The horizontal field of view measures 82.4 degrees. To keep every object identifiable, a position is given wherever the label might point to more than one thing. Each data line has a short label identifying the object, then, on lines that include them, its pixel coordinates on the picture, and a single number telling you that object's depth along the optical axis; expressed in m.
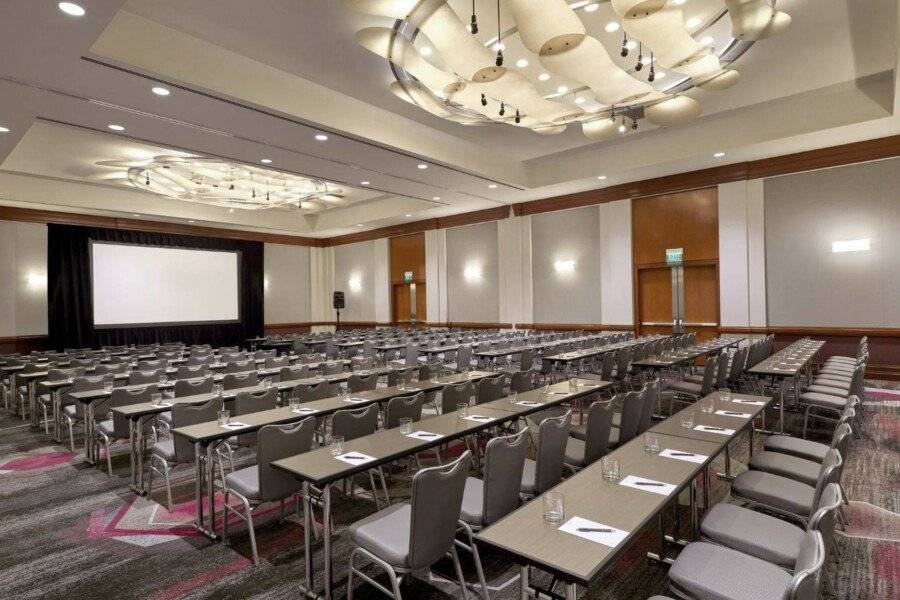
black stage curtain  14.40
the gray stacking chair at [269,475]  3.40
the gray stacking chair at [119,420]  5.10
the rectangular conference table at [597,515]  1.91
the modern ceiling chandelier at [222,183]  11.53
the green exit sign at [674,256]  12.20
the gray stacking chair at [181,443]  4.21
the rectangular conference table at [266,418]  3.65
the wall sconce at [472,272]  16.47
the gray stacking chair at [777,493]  2.92
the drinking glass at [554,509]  2.22
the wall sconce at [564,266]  14.25
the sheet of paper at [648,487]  2.53
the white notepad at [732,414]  3.97
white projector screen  15.45
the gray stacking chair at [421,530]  2.46
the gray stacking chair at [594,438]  3.81
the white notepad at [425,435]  3.61
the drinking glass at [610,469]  2.70
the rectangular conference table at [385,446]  2.88
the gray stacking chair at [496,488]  2.85
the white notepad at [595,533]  2.04
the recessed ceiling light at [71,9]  4.47
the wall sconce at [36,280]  14.16
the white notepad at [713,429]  3.55
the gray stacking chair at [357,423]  3.99
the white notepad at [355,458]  3.11
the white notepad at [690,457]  2.96
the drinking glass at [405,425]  3.76
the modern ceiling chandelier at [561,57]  4.96
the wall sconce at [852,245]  9.87
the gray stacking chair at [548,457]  3.26
